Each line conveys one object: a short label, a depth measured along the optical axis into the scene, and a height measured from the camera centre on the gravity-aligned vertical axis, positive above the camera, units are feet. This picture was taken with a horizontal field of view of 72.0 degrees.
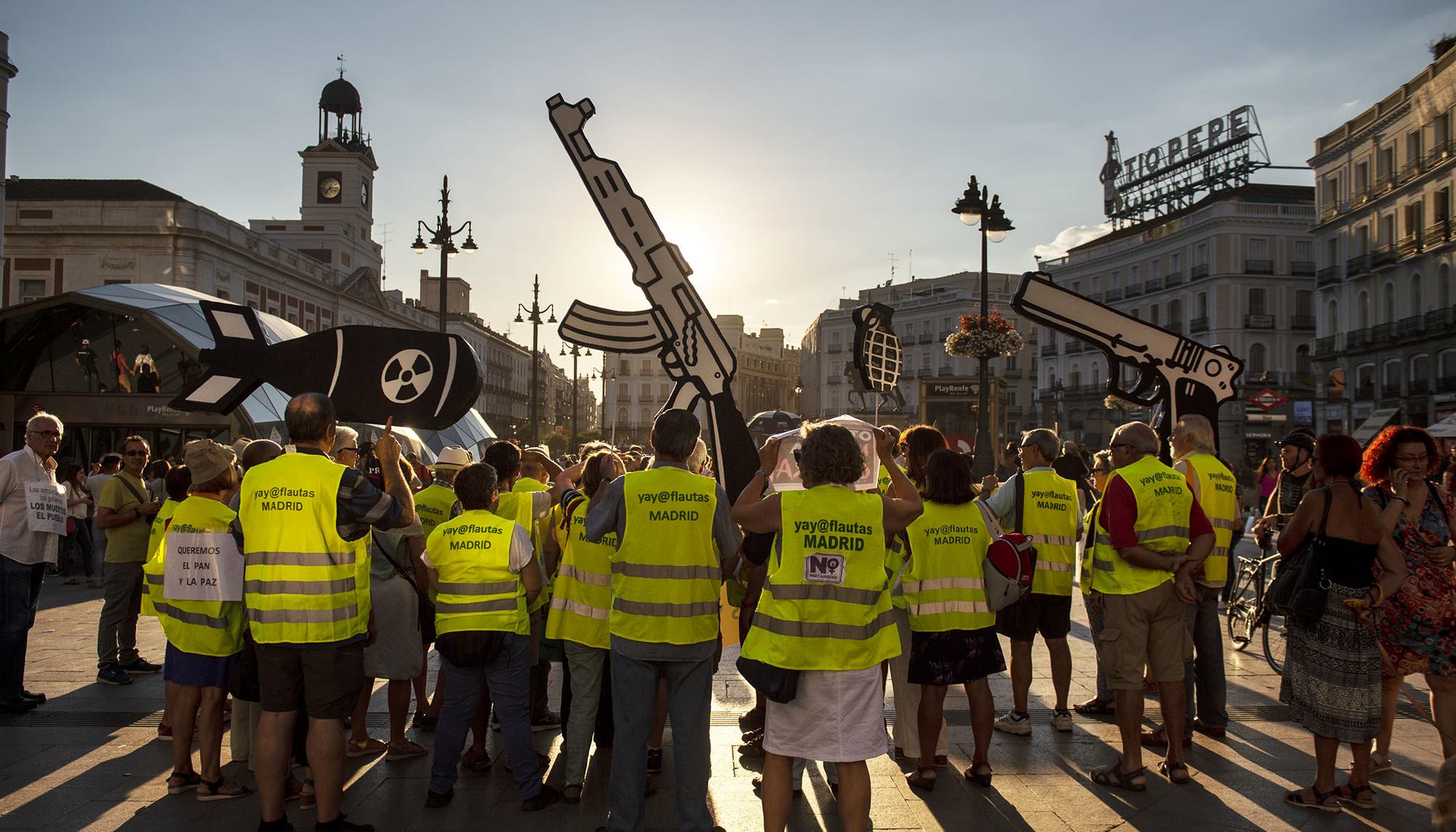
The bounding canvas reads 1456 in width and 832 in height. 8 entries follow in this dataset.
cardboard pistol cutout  25.84 +2.49
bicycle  28.43 -4.85
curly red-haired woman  16.79 -2.02
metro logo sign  57.31 +2.79
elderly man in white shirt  21.18 -2.11
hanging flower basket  49.39 +5.45
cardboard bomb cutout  21.91 +1.60
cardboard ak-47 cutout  23.97 +3.15
